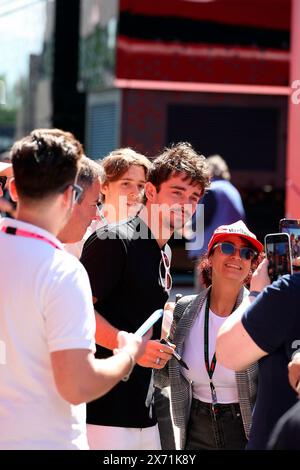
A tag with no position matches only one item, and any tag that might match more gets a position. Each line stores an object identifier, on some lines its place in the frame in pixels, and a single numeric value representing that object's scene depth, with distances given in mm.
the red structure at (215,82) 22281
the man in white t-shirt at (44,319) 4629
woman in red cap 7062
